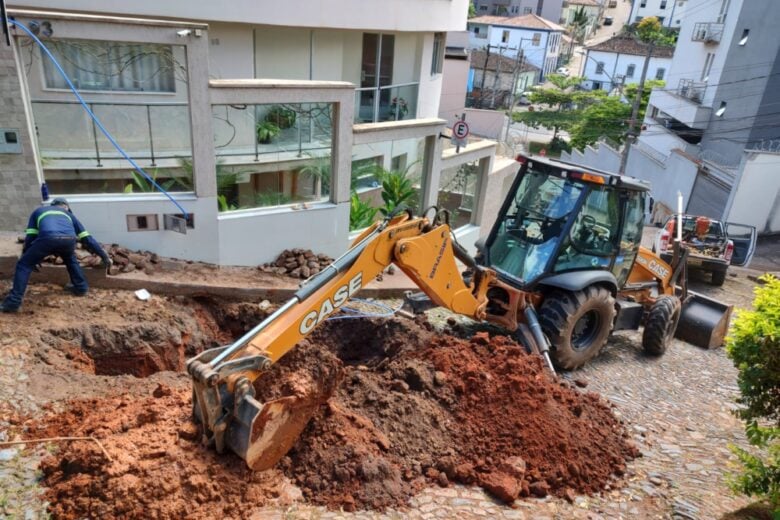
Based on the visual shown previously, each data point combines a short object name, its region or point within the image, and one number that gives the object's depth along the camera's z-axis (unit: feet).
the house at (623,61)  161.17
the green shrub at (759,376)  13.47
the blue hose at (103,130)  23.08
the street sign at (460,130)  34.81
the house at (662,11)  208.33
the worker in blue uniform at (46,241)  20.51
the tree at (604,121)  118.32
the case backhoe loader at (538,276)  15.37
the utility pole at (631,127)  70.53
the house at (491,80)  149.69
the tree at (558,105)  140.73
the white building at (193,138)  22.99
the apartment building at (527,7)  230.07
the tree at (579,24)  231.71
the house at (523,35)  184.55
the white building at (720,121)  60.08
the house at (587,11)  245.32
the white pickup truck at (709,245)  41.75
